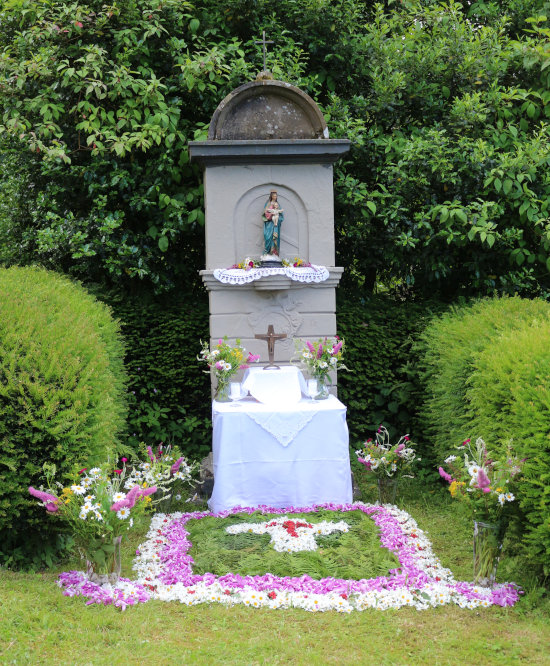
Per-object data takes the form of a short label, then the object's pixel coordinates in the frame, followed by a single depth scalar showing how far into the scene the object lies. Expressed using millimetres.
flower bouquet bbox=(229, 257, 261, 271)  6270
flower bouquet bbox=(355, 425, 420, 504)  5617
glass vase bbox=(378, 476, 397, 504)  5746
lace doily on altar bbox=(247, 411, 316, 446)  5375
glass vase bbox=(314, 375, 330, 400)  5848
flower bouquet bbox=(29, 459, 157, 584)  3824
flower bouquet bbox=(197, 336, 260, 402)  5746
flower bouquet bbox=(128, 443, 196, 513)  4973
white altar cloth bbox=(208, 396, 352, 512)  5383
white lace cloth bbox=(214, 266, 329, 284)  6109
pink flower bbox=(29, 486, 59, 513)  3771
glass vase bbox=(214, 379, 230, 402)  5809
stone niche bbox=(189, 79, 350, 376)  6324
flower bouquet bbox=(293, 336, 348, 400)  5832
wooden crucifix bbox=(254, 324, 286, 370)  6035
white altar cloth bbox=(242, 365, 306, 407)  5758
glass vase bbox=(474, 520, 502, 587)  4012
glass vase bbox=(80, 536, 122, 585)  3921
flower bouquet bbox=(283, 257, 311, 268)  6367
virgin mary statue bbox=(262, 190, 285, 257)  6250
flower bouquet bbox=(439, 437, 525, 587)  3869
